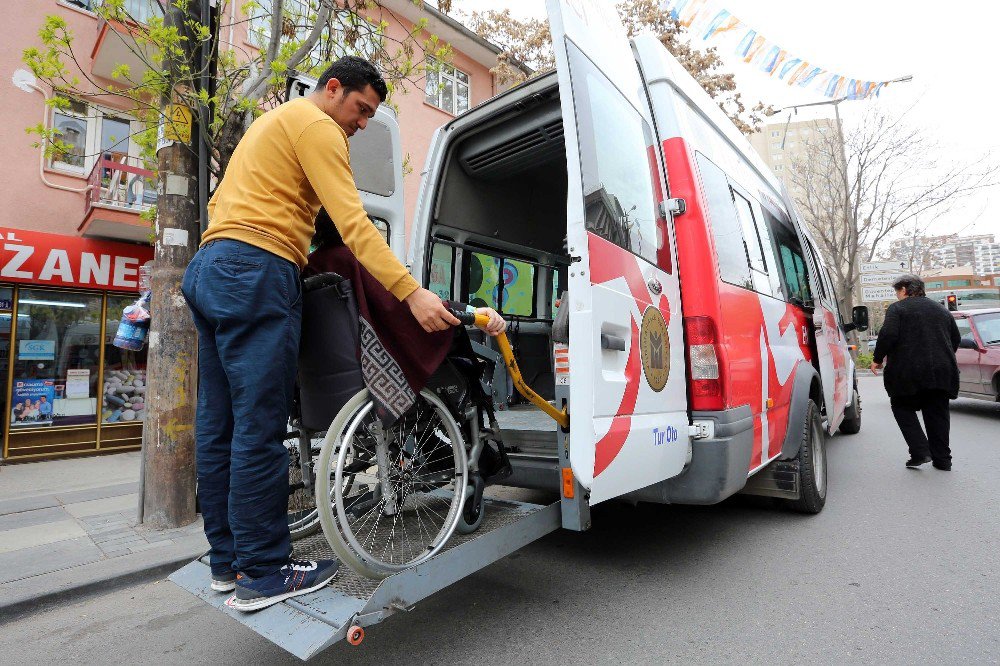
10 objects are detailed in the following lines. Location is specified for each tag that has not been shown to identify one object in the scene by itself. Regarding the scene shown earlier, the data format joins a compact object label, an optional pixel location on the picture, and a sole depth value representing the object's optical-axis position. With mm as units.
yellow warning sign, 4223
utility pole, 4102
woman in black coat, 5543
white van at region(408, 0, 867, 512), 2295
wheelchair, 2033
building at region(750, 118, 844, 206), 21859
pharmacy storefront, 7457
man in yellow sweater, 1914
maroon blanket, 2094
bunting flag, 9062
